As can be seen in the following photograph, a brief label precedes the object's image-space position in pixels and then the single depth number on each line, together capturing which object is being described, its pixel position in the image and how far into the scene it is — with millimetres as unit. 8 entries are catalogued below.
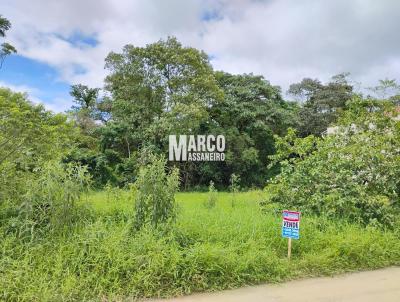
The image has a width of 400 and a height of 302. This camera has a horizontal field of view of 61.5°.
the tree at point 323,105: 20531
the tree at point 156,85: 15297
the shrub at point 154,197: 3818
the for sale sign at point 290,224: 3766
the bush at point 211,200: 7473
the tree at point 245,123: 16812
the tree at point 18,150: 4160
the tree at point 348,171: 5043
